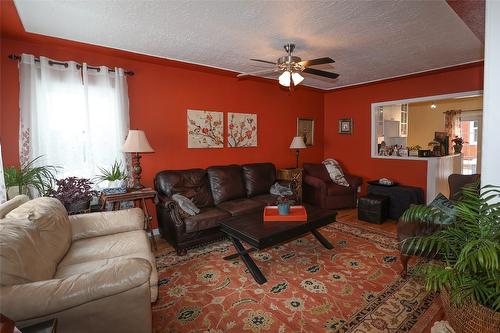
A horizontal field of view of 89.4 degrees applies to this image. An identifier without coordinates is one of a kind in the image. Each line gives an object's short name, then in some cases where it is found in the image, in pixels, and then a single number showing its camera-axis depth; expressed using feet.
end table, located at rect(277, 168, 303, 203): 15.70
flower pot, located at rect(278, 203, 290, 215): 9.37
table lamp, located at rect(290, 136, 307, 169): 16.34
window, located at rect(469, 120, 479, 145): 22.85
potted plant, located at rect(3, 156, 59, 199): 8.18
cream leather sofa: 3.98
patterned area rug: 6.23
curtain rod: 8.91
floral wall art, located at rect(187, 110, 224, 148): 13.29
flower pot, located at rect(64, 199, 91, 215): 9.21
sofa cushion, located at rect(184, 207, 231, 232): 9.90
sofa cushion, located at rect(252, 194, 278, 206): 12.37
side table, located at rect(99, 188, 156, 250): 9.62
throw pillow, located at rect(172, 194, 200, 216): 10.25
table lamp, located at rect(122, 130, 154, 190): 10.10
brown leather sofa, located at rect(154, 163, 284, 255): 9.98
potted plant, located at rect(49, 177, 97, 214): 9.00
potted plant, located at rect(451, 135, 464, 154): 18.66
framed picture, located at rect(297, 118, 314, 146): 18.37
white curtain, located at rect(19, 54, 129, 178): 9.18
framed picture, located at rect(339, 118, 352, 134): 18.57
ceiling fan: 9.15
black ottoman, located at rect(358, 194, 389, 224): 13.29
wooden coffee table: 7.81
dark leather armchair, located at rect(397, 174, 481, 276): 7.52
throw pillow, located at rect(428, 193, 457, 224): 6.59
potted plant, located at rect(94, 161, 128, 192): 10.34
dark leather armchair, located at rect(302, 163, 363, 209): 15.42
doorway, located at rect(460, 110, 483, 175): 22.17
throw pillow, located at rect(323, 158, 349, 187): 16.36
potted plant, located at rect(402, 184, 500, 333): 4.21
